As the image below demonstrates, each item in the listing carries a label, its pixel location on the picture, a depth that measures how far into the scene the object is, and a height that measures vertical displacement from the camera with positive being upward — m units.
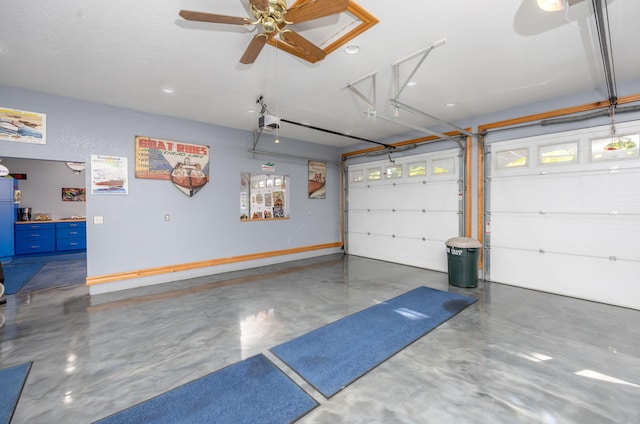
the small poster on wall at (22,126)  3.79 +1.26
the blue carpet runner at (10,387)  1.93 -1.42
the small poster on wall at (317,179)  7.42 +0.90
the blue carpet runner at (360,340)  2.37 -1.40
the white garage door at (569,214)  3.85 -0.06
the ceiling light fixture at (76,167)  8.62 +1.45
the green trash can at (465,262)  4.74 -0.91
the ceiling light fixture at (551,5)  2.17 +1.68
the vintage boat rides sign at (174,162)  4.93 +0.96
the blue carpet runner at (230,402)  1.86 -1.42
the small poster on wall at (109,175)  4.49 +0.64
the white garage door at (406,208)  5.79 +0.07
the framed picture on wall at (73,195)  8.67 +0.58
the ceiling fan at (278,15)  1.91 +1.46
